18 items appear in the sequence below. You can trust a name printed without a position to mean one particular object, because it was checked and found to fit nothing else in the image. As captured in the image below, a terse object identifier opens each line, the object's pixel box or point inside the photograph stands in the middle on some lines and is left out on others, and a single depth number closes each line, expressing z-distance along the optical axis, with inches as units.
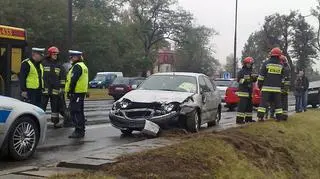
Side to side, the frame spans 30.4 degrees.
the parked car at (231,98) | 961.5
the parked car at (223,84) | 1052.5
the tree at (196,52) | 3083.2
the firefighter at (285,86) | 558.3
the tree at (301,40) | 3054.9
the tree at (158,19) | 2992.1
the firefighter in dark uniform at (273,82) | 548.1
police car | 316.2
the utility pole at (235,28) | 1854.1
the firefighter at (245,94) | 580.7
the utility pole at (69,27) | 957.8
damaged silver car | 453.1
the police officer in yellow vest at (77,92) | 448.5
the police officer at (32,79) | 471.8
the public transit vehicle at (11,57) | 558.3
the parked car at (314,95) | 1053.2
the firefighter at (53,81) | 517.3
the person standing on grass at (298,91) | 876.0
